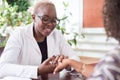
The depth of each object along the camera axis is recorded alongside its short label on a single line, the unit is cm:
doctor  183
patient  66
